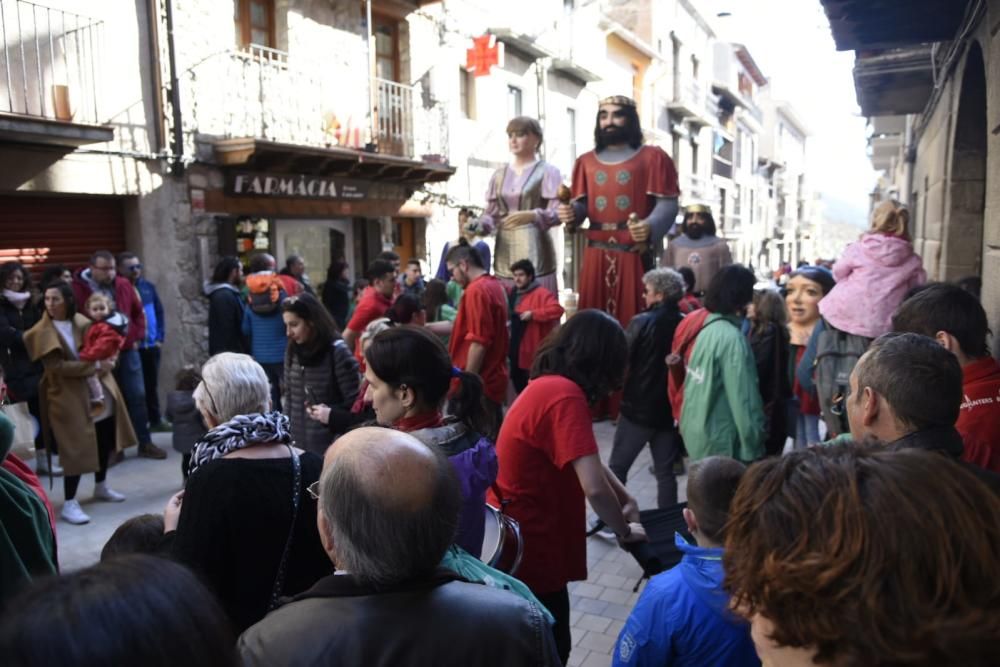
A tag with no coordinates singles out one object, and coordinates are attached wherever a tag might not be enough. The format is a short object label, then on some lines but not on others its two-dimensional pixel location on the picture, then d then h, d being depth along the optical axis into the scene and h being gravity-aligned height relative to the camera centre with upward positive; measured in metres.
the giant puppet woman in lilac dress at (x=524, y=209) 6.38 +0.24
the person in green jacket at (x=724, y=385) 3.72 -0.74
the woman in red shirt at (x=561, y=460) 2.50 -0.73
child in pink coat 3.54 -0.22
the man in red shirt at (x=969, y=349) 2.32 -0.38
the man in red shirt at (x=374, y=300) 5.60 -0.44
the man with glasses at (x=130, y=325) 6.30 -0.68
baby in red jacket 5.02 -0.60
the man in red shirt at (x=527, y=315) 6.04 -0.61
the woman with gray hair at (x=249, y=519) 1.99 -0.72
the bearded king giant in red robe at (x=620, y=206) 6.02 +0.23
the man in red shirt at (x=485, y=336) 4.90 -0.63
